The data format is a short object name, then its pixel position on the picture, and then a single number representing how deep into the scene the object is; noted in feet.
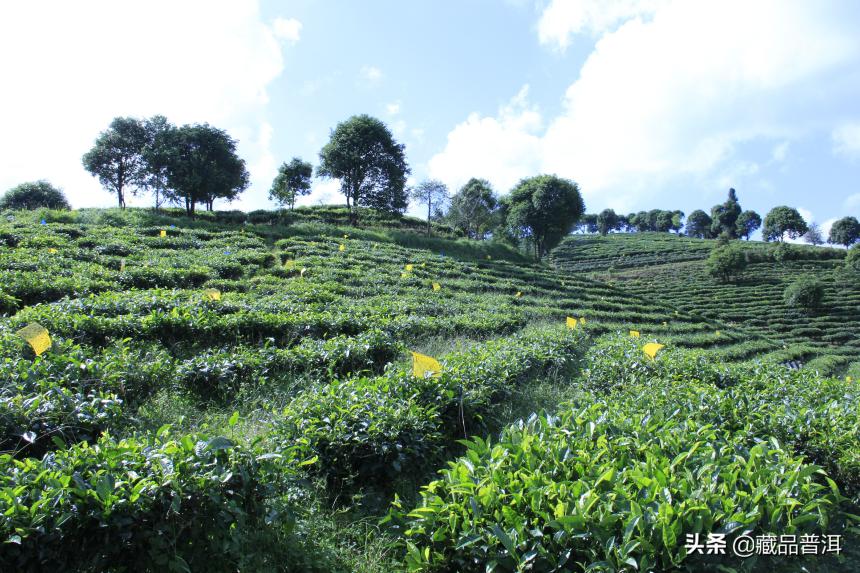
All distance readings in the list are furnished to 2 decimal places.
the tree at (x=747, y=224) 273.75
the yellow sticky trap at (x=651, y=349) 24.72
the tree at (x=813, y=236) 257.96
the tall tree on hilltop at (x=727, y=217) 281.33
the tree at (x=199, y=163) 97.09
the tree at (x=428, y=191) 145.18
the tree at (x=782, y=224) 243.19
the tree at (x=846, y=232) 244.83
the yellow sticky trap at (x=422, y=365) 17.03
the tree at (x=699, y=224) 298.76
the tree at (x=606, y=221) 333.21
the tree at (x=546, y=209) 130.41
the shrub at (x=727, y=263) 154.61
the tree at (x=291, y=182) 148.77
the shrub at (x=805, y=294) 124.77
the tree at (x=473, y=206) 143.84
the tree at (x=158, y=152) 95.81
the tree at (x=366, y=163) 114.52
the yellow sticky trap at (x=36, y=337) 17.31
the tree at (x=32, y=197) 131.13
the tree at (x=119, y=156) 119.65
